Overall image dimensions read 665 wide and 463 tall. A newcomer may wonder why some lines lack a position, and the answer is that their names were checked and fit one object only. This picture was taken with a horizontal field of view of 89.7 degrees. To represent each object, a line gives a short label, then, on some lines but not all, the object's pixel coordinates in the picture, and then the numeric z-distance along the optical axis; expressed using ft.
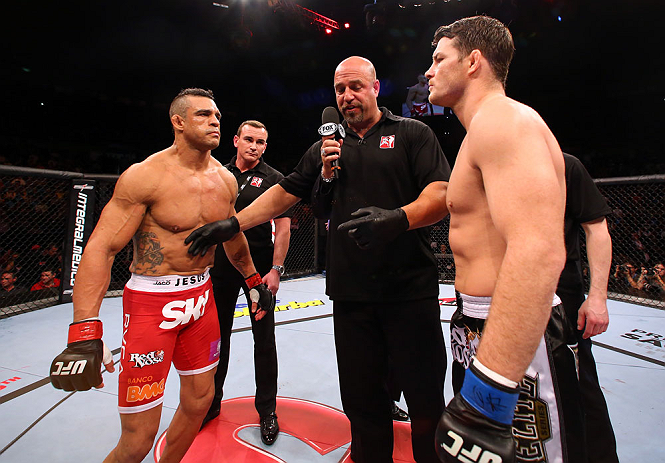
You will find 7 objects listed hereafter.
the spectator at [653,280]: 16.39
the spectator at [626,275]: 17.40
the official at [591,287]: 5.01
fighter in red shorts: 4.32
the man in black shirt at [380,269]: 4.74
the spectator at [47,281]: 15.92
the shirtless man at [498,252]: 2.19
